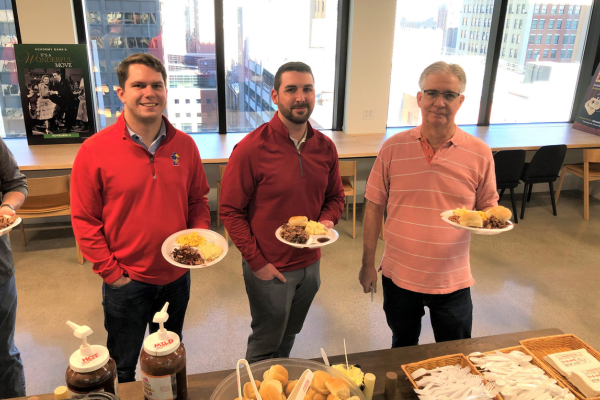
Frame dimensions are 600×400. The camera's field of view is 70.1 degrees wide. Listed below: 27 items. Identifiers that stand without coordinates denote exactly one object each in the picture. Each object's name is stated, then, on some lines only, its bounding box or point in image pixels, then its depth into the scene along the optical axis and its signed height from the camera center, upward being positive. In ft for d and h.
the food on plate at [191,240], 5.76 -2.37
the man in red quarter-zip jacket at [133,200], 5.53 -1.83
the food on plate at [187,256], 5.54 -2.48
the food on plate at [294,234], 5.87 -2.33
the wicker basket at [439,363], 4.35 -3.00
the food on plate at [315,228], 6.10 -2.32
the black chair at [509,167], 14.88 -3.50
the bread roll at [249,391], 3.46 -2.59
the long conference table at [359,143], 12.79 -2.87
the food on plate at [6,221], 5.38 -2.03
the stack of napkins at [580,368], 4.19 -2.98
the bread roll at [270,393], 3.37 -2.52
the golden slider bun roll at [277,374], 3.61 -2.57
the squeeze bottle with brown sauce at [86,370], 3.19 -2.27
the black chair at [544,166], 15.40 -3.60
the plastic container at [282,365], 3.59 -2.65
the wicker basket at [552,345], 4.78 -3.06
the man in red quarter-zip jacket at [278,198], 6.07 -1.96
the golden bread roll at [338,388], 3.45 -2.54
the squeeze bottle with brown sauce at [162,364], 3.43 -2.41
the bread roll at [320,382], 3.50 -2.54
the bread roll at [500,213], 5.61 -1.89
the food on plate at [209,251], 5.77 -2.53
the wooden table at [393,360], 4.12 -3.11
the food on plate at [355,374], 4.03 -2.88
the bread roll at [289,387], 3.53 -2.60
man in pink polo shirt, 5.86 -1.82
